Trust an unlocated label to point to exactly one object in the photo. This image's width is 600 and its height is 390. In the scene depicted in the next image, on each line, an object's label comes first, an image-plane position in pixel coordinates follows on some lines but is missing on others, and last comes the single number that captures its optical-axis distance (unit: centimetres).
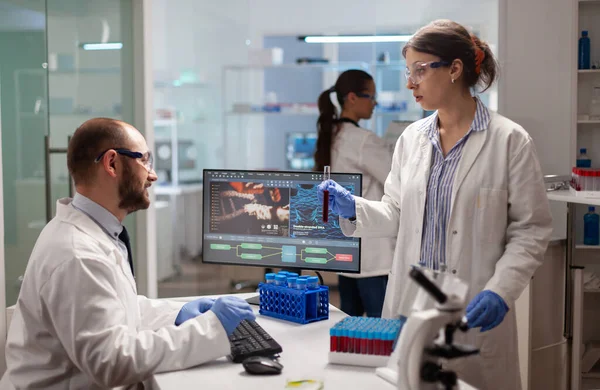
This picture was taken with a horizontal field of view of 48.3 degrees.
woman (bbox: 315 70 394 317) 326
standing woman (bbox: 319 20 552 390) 191
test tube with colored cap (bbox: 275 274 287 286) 219
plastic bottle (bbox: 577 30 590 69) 393
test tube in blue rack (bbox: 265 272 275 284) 224
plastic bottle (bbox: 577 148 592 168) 396
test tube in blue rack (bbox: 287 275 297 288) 216
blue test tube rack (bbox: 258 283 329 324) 212
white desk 157
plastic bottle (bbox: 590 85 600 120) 394
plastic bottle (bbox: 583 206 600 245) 387
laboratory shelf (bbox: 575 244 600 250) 381
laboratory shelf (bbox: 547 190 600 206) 279
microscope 128
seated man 154
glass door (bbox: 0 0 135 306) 282
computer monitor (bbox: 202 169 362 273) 225
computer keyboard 175
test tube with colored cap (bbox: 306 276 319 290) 215
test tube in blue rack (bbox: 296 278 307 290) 214
